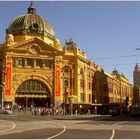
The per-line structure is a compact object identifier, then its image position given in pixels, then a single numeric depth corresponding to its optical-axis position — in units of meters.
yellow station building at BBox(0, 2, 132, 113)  57.72
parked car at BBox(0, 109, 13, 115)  45.46
